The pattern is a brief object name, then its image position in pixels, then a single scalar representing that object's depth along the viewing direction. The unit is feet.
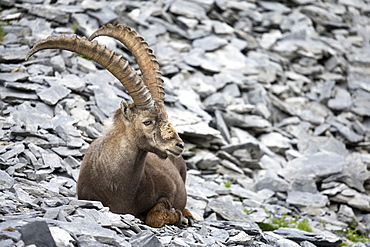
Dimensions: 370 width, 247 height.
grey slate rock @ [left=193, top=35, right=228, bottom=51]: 112.57
